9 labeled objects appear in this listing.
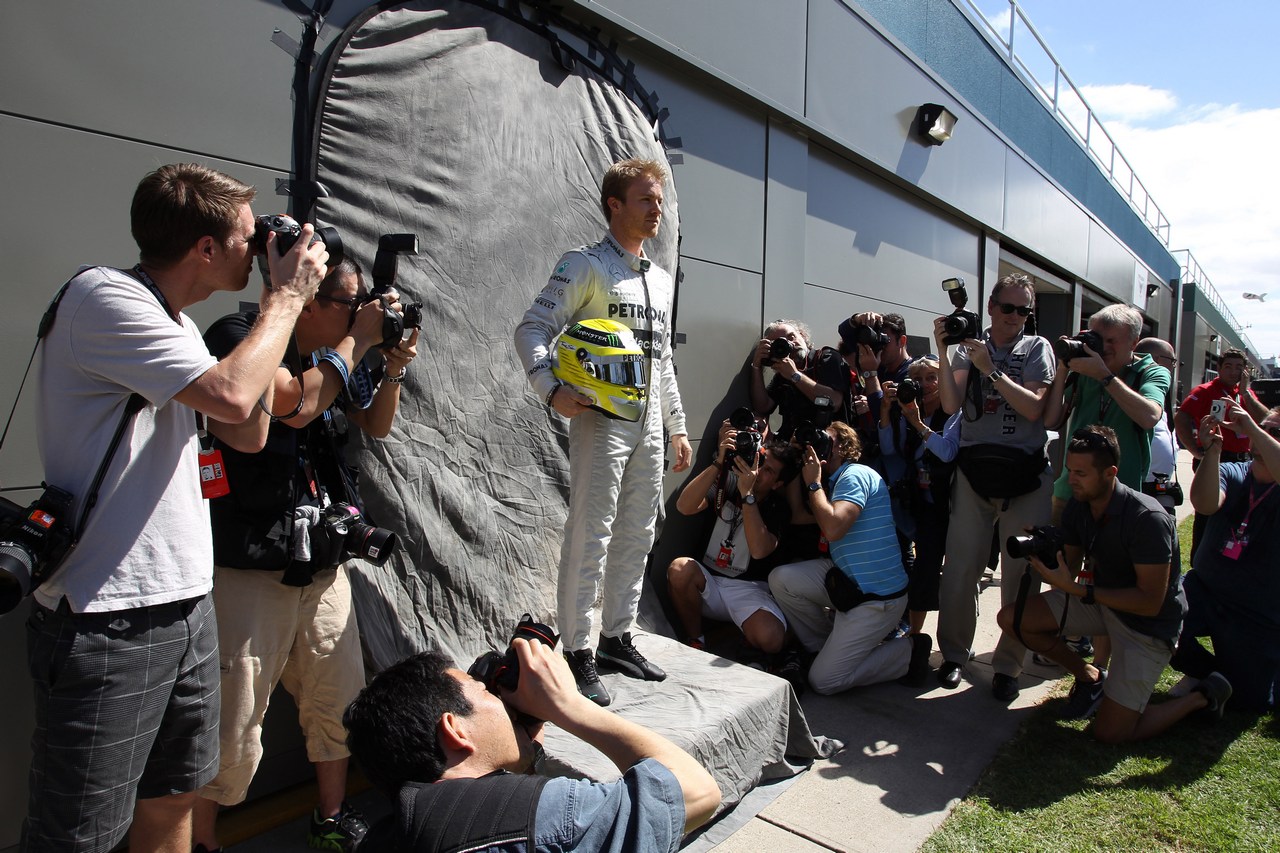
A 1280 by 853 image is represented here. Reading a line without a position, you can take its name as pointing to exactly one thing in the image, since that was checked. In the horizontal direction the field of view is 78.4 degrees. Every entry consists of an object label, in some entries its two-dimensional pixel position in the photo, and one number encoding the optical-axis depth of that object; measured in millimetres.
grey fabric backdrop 2727
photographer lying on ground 1145
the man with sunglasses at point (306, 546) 2004
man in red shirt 5309
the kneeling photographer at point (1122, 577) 3148
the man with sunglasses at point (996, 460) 3695
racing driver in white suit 2682
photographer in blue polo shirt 3641
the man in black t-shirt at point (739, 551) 3787
